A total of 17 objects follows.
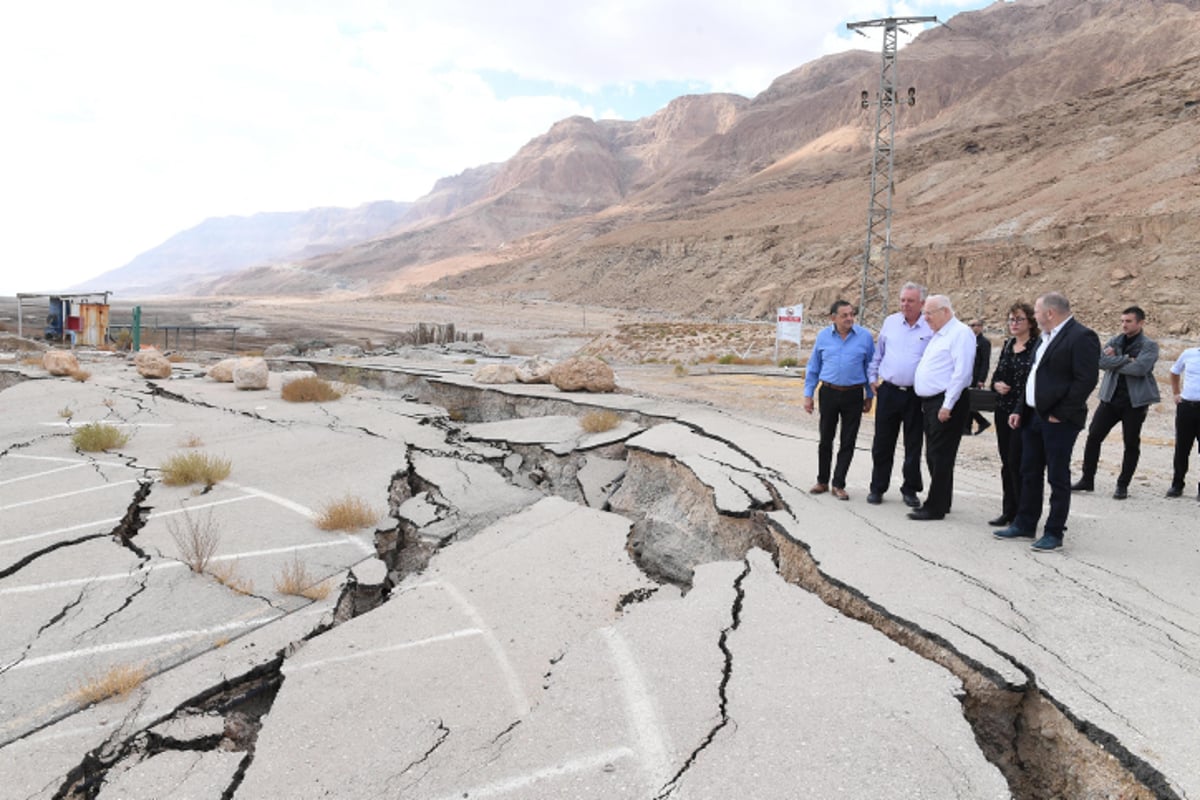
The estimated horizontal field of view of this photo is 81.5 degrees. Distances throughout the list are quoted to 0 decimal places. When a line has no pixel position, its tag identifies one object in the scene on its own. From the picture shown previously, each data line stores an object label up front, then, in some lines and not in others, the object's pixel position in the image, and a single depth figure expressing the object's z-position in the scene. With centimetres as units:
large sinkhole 284
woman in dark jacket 514
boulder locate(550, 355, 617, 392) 1266
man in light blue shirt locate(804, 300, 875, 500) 578
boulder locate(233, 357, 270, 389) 1351
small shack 2242
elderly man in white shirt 511
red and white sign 1897
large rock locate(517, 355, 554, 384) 1364
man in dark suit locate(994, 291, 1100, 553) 450
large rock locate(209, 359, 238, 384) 1453
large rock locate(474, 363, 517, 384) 1373
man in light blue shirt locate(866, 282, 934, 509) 550
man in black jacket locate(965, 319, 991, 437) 755
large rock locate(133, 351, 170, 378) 1459
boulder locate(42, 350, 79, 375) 1380
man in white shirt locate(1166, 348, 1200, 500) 632
